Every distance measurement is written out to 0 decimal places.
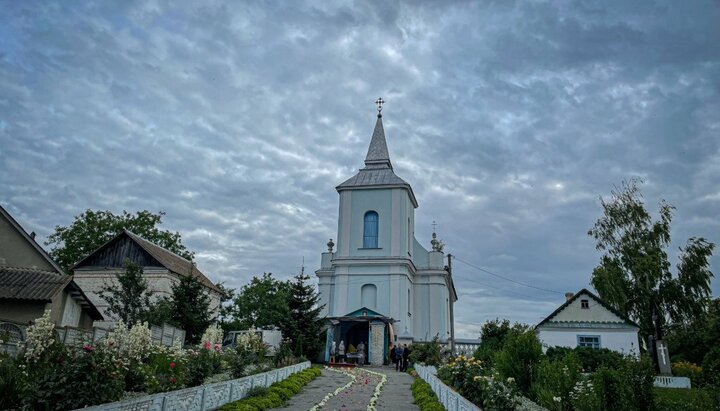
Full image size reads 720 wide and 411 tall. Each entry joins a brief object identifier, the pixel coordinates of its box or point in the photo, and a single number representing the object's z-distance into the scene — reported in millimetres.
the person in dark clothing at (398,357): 28016
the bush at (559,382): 10109
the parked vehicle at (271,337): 31372
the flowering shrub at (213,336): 18016
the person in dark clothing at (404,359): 28244
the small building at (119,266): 36188
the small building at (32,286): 23719
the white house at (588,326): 28469
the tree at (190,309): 27422
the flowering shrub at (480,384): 10344
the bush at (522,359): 12695
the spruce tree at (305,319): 30078
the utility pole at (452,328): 27277
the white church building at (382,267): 36625
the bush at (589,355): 25236
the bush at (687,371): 23038
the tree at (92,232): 46531
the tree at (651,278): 33875
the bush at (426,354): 26102
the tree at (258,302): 49469
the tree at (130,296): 26547
